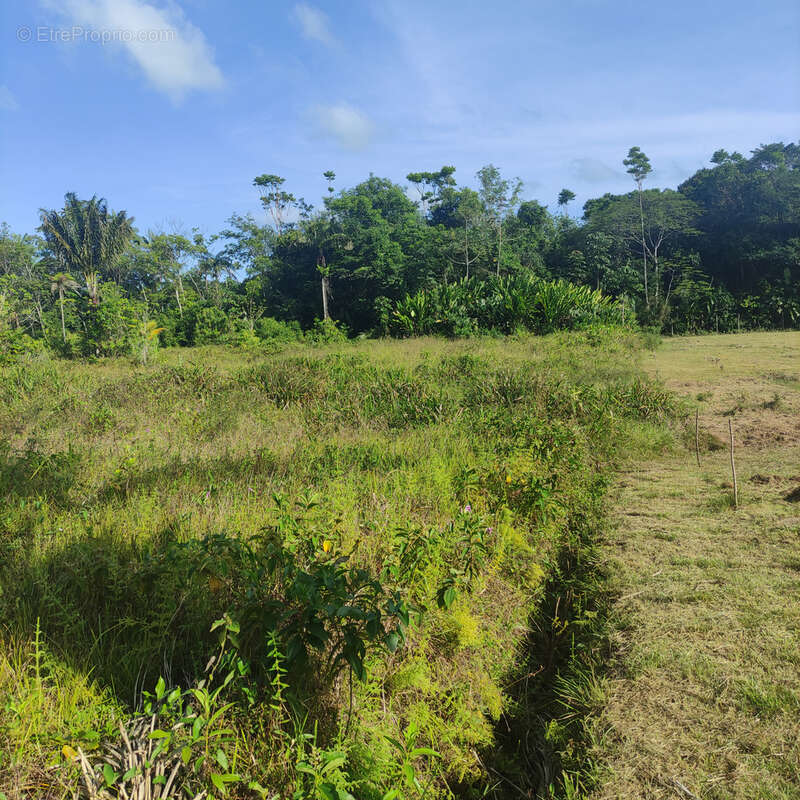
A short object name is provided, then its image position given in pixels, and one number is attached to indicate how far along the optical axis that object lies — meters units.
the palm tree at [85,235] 30.20
